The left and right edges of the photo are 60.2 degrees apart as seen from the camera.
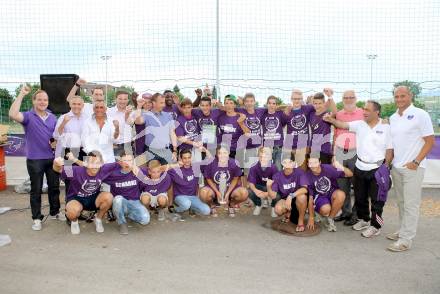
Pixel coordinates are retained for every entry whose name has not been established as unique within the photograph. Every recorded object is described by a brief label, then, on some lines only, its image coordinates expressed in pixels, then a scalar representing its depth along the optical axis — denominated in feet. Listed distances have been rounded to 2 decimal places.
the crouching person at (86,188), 16.57
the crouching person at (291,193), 16.98
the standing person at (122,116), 19.56
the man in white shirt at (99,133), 17.54
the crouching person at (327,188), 17.20
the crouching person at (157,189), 17.83
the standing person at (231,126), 20.45
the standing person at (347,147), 18.34
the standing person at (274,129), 20.47
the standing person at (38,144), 16.92
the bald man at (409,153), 14.24
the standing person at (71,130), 17.55
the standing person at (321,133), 19.25
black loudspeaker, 22.27
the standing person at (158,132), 19.80
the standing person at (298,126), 20.15
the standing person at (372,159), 16.20
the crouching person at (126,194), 16.74
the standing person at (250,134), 20.56
